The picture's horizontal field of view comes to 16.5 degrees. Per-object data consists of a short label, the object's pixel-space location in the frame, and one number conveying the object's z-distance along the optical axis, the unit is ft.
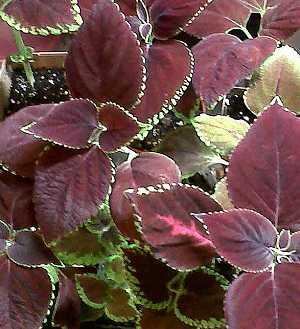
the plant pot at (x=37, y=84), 3.15
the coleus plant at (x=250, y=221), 2.29
